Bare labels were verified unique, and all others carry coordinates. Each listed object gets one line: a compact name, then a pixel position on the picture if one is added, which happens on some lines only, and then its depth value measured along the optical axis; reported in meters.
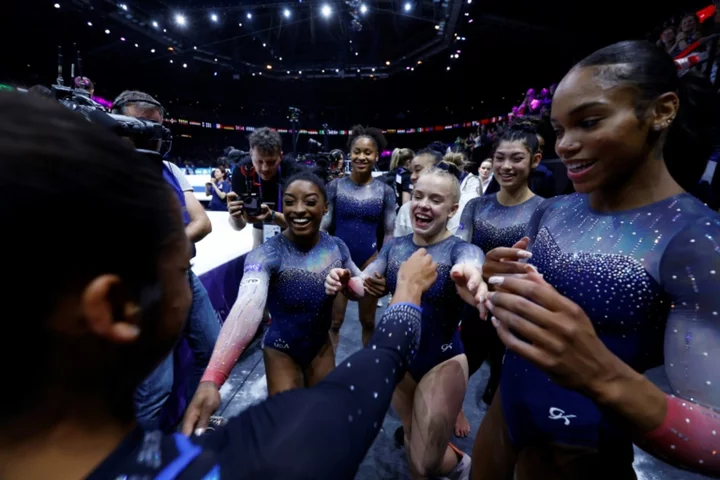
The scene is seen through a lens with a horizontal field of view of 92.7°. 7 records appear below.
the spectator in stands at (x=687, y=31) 5.36
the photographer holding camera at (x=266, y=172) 3.12
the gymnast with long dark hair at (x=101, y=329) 0.42
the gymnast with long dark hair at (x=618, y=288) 0.70
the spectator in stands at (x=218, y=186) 6.74
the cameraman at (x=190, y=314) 1.96
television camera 1.45
